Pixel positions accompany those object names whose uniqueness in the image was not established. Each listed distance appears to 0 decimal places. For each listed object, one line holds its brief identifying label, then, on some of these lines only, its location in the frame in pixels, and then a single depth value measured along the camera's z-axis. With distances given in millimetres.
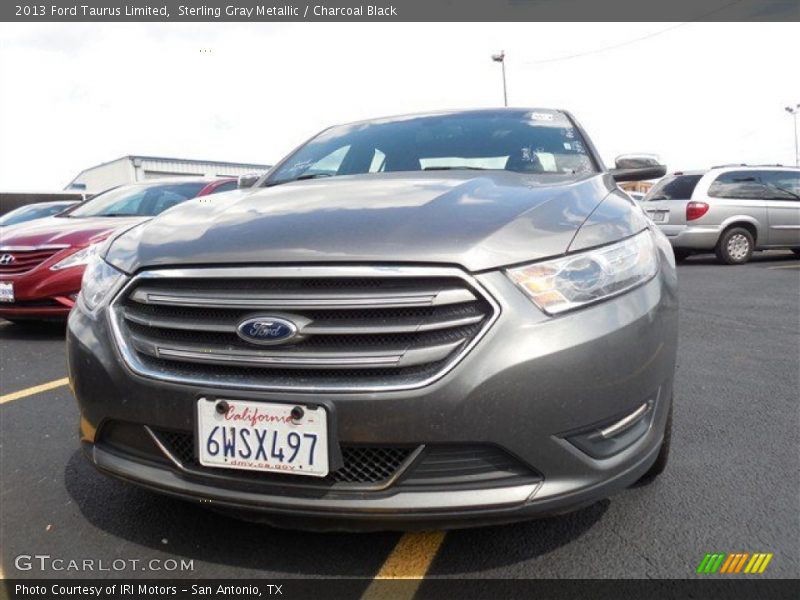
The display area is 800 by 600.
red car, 4883
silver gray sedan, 1571
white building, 34844
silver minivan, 10102
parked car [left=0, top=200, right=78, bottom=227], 9297
